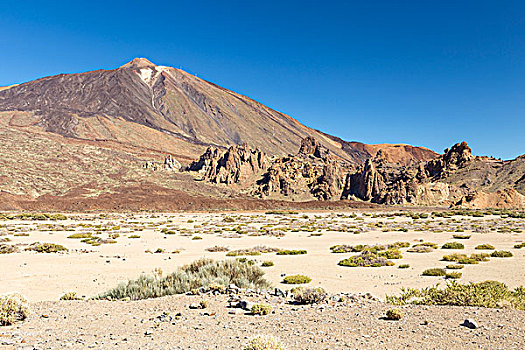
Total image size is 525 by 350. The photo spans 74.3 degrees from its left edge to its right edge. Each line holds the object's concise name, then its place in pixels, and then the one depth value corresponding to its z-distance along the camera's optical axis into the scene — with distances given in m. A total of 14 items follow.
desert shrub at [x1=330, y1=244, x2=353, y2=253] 21.03
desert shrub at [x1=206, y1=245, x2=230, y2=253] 21.66
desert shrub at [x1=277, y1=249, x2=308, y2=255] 20.55
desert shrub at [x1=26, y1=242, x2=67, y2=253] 20.77
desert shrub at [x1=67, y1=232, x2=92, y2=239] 29.04
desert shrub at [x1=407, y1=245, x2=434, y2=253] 20.52
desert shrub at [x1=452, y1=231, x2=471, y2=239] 27.08
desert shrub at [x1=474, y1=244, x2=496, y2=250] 20.85
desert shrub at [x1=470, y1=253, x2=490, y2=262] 17.10
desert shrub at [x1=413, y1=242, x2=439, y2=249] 22.07
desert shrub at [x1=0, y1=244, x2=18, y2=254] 20.22
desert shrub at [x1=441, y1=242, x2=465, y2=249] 21.40
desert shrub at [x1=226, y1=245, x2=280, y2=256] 20.13
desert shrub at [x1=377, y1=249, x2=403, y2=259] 18.14
